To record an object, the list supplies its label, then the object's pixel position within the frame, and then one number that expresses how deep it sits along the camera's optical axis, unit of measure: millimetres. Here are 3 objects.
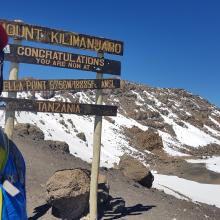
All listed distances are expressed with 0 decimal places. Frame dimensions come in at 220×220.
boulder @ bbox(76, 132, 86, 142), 22236
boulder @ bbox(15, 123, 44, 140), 11145
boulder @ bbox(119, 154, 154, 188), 9032
